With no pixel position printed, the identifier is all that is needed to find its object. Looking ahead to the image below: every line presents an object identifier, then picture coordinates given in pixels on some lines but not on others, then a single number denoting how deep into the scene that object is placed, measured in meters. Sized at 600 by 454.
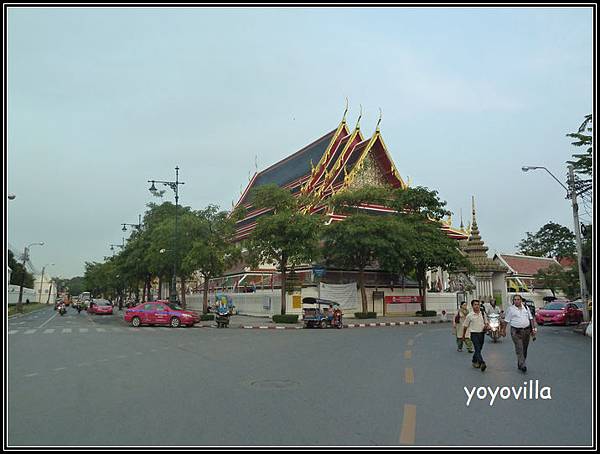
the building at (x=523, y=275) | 51.15
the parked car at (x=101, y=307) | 44.00
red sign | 37.11
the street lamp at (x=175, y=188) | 31.53
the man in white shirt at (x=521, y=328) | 10.27
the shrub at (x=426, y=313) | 37.19
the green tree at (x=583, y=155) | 18.66
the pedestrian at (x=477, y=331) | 10.49
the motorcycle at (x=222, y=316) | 26.05
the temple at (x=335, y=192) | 35.00
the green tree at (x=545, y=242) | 71.02
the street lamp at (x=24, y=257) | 50.79
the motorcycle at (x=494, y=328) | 17.77
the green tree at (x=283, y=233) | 27.64
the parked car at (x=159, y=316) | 26.44
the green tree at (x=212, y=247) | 31.27
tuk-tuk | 25.64
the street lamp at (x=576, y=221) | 24.06
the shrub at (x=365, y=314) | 32.28
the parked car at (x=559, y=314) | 28.45
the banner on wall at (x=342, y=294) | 32.81
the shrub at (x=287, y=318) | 28.37
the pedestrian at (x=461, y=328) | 14.34
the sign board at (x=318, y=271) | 32.91
